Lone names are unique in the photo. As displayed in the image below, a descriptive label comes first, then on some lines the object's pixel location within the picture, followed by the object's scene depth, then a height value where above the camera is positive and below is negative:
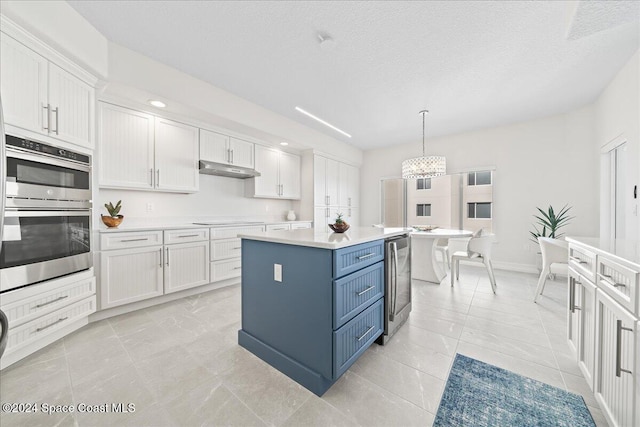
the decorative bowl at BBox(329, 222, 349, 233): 2.06 -0.13
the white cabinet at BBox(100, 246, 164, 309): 2.39 -0.67
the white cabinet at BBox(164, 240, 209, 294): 2.82 -0.67
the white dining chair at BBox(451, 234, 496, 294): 3.21 -0.50
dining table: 3.60 -0.71
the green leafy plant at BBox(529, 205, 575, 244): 3.77 -0.14
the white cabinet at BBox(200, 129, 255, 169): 3.43 +0.94
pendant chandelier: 3.67 +0.71
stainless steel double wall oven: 1.66 -0.03
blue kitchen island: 1.45 -0.60
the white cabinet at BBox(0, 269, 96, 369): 1.64 -0.78
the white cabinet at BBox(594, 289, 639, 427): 0.96 -0.66
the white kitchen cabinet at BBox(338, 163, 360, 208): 5.71 +0.68
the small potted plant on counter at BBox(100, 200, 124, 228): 2.58 -0.07
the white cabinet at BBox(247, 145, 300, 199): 4.19 +0.68
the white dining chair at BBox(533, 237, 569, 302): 2.65 -0.47
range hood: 3.31 +0.60
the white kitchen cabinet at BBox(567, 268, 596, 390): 1.34 -0.66
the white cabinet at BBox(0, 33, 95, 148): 1.65 +0.88
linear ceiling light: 3.86 +1.61
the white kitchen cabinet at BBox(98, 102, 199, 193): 2.60 +0.71
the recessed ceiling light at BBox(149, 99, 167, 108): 2.71 +1.23
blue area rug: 1.26 -1.07
